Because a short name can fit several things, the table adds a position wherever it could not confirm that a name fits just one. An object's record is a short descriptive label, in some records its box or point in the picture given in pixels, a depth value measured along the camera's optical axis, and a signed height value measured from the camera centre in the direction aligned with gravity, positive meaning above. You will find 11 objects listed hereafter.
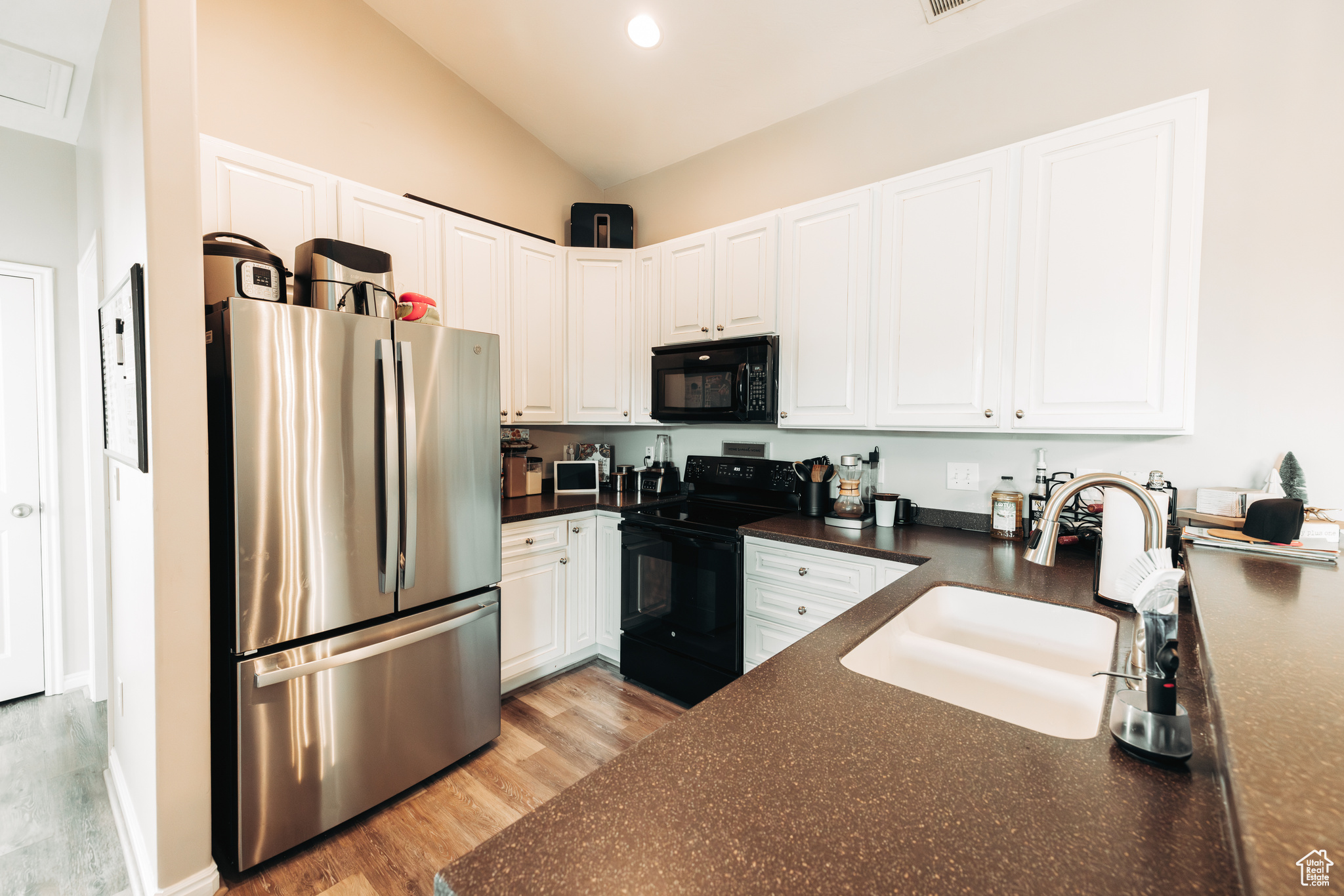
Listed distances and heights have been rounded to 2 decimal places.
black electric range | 2.36 -0.72
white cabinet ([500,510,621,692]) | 2.51 -0.85
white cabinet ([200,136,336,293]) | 1.94 +0.86
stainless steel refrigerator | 1.53 -0.43
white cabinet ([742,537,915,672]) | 2.00 -0.64
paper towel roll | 1.27 -0.25
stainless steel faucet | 1.05 -0.17
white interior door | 2.49 -0.38
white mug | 2.32 -0.35
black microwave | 2.53 +0.23
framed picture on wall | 1.46 +0.15
